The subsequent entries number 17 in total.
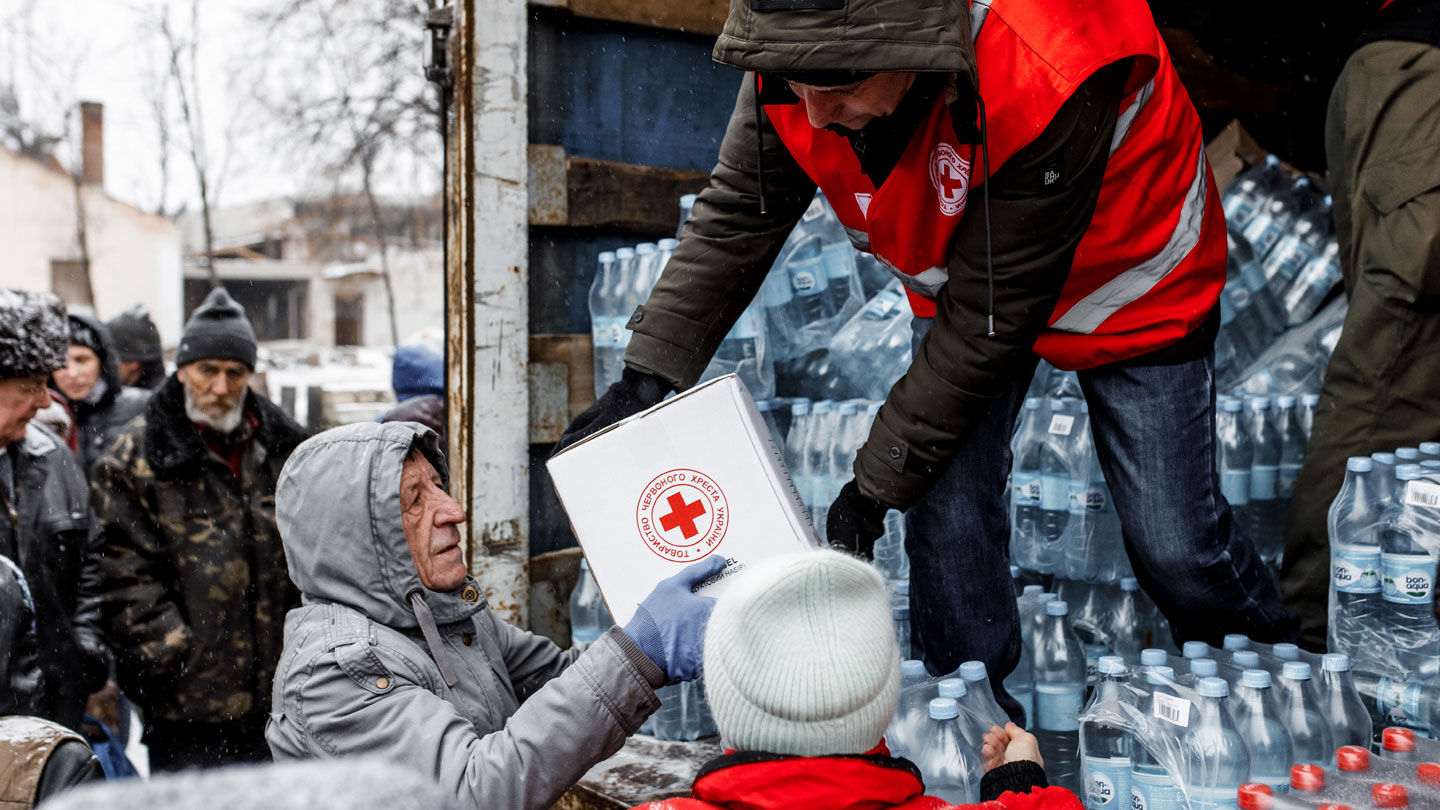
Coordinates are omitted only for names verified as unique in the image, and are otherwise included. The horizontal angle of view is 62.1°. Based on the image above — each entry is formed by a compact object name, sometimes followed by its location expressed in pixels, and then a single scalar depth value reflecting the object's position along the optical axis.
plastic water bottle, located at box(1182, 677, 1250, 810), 2.26
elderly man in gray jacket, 1.97
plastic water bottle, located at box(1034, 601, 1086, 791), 3.00
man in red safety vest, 2.10
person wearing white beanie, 1.53
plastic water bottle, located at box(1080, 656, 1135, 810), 2.35
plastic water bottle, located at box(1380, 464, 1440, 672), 2.70
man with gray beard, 3.73
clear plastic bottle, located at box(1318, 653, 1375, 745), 2.51
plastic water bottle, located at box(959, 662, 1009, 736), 2.54
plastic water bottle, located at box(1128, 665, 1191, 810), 2.26
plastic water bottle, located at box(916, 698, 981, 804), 2.45
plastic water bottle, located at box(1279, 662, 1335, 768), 2.41
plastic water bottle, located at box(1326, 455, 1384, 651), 2.82
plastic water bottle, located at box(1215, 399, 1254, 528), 3.89
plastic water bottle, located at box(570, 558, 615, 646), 3.75
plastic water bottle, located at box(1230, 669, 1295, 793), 2.31
